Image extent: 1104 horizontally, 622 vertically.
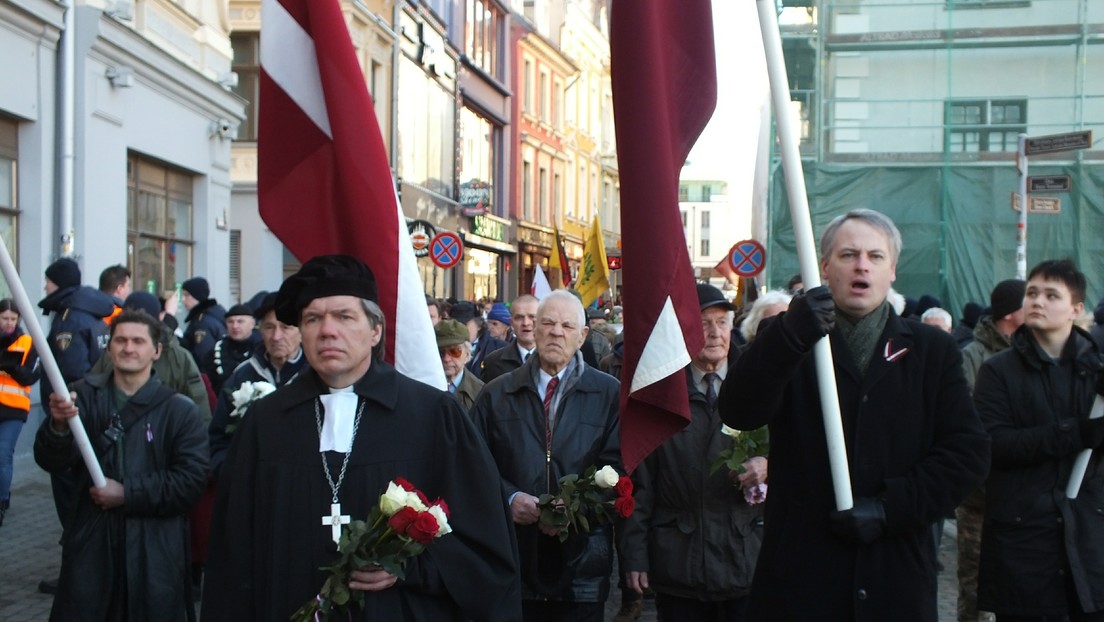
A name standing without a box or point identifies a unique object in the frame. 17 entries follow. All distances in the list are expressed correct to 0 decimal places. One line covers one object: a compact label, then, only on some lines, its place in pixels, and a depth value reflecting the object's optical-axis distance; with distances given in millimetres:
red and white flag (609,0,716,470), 4113
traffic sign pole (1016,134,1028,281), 14055
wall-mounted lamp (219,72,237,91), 19766
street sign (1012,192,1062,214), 14047
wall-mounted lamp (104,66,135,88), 15055
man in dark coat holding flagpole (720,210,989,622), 3596
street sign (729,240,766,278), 18953
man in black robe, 3643
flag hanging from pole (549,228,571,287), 22094
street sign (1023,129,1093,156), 12266
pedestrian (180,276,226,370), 11586
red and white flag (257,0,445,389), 4961
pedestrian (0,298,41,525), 8242
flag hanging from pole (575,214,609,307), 16844
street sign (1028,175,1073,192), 13477
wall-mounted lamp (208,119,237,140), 19411
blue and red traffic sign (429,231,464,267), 18812
